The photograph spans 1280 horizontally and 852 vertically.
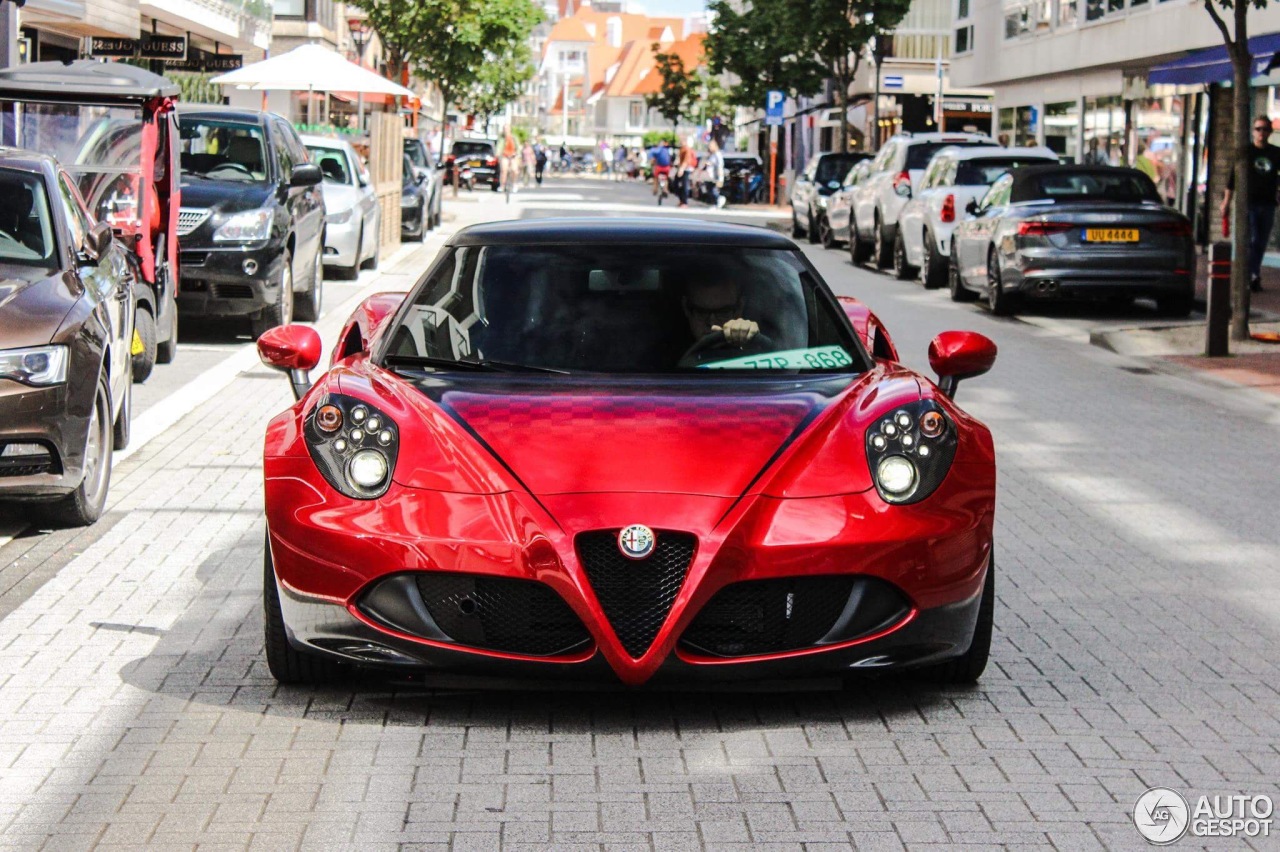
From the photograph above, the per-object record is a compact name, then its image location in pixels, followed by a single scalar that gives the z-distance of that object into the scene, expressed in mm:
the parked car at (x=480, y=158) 71812
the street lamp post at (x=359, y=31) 45656
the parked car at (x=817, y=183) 35562
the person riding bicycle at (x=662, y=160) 58031
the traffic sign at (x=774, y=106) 53625
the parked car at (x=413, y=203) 33062
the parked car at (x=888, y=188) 27234
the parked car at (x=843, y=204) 30906
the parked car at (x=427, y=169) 34781
